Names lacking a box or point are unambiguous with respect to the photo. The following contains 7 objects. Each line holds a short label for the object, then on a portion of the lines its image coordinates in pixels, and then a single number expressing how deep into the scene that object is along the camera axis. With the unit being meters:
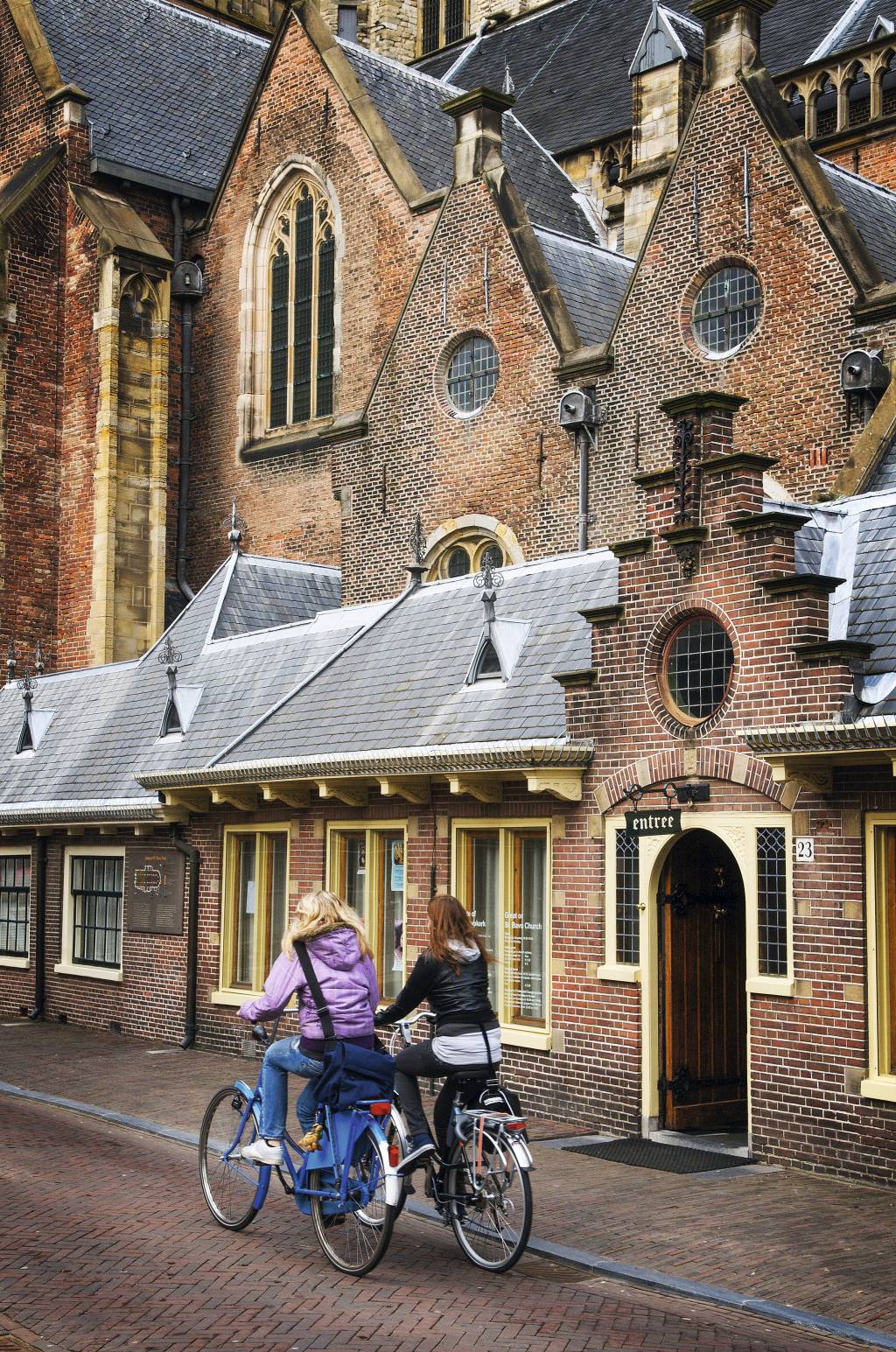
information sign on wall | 17.61
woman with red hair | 8.54
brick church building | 11.42
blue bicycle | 8.05
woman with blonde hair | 8.41
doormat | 11.05
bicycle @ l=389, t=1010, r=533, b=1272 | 8.02
